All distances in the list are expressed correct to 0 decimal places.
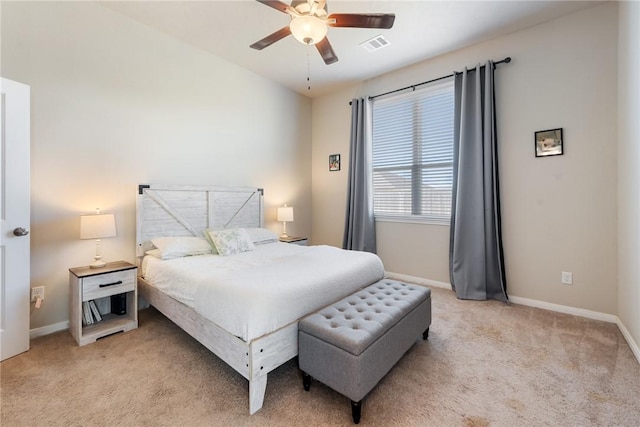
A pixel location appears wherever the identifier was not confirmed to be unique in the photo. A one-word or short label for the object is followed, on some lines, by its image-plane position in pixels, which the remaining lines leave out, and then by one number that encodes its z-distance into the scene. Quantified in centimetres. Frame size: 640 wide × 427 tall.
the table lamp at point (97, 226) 237
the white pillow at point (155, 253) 278
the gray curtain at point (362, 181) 433
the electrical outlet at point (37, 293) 237
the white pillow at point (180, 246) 275
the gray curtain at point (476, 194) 324
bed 163
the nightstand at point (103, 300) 229
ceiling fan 189
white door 207
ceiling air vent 325
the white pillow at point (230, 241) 301
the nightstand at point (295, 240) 416
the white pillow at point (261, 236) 358
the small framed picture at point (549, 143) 290
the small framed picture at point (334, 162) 480
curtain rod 318
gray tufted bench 149
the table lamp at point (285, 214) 431
